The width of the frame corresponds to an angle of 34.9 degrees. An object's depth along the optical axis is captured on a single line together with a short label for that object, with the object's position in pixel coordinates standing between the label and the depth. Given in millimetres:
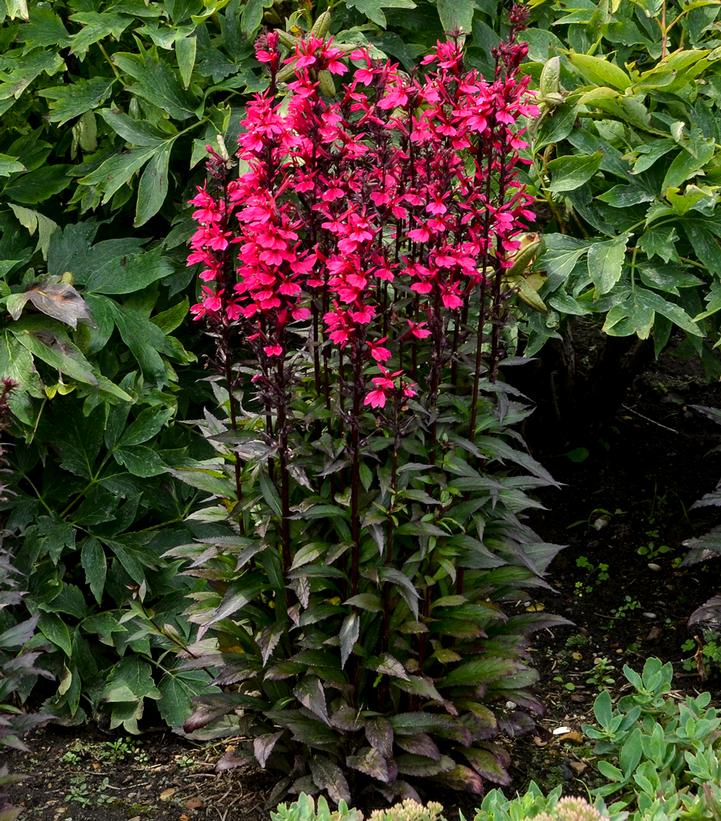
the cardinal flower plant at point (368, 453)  2525
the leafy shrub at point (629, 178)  3172
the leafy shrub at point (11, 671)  2338
